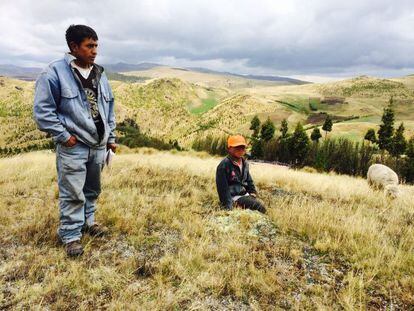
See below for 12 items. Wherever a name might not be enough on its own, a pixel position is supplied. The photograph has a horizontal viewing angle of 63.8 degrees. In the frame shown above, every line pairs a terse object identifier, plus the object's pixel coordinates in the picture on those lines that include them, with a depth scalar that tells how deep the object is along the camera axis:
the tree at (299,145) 67.19
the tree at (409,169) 48.56
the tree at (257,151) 70.12
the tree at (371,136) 82.86
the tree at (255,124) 118.47
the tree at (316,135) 88.94
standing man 3.89
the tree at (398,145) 68.50
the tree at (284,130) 83.38
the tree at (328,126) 96.56
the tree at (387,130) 72.50
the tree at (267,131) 91.94
